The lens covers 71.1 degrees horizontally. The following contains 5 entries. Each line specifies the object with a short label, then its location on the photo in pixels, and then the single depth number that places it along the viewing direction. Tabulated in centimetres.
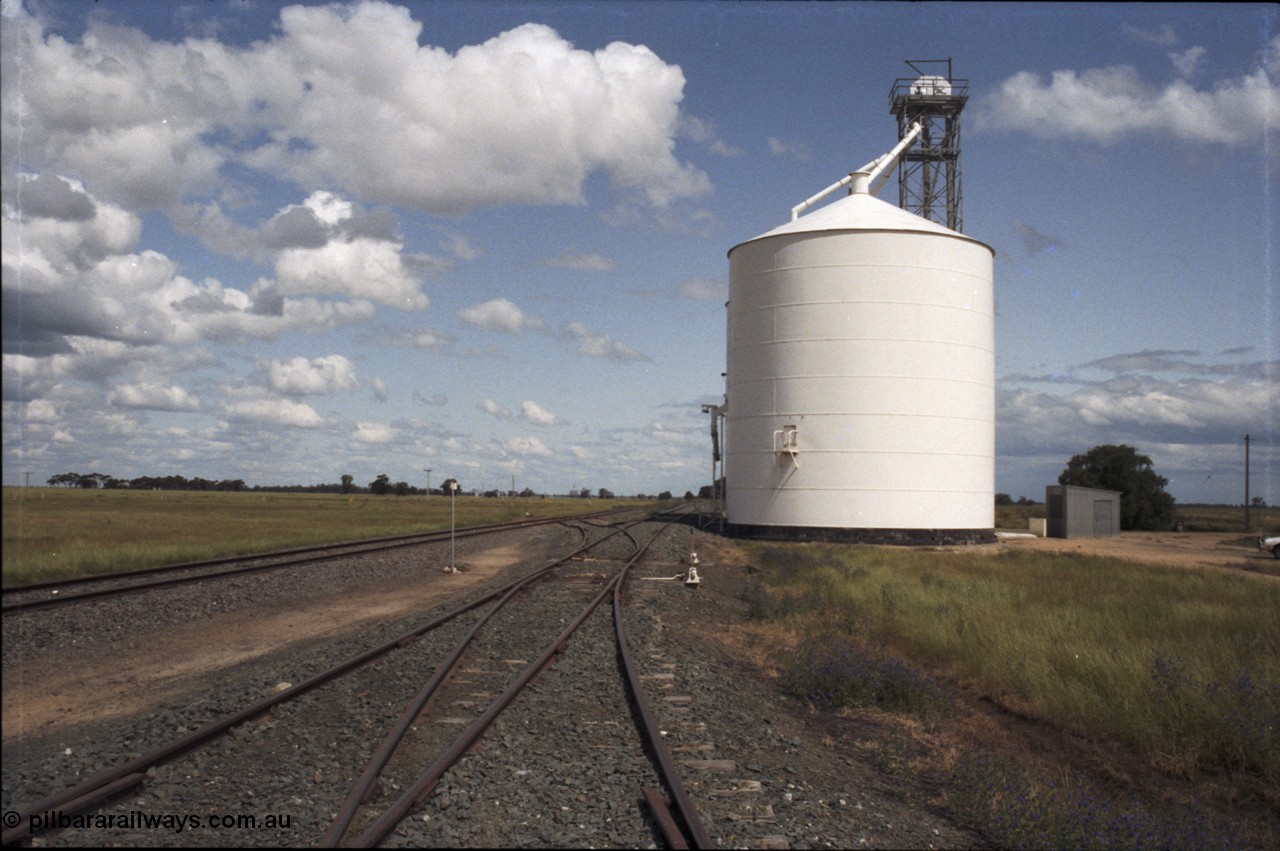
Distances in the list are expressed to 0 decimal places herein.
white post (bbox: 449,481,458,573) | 2225
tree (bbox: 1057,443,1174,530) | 6475
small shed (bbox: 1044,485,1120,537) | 4594
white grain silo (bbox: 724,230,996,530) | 3503
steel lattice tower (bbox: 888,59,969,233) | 4956
